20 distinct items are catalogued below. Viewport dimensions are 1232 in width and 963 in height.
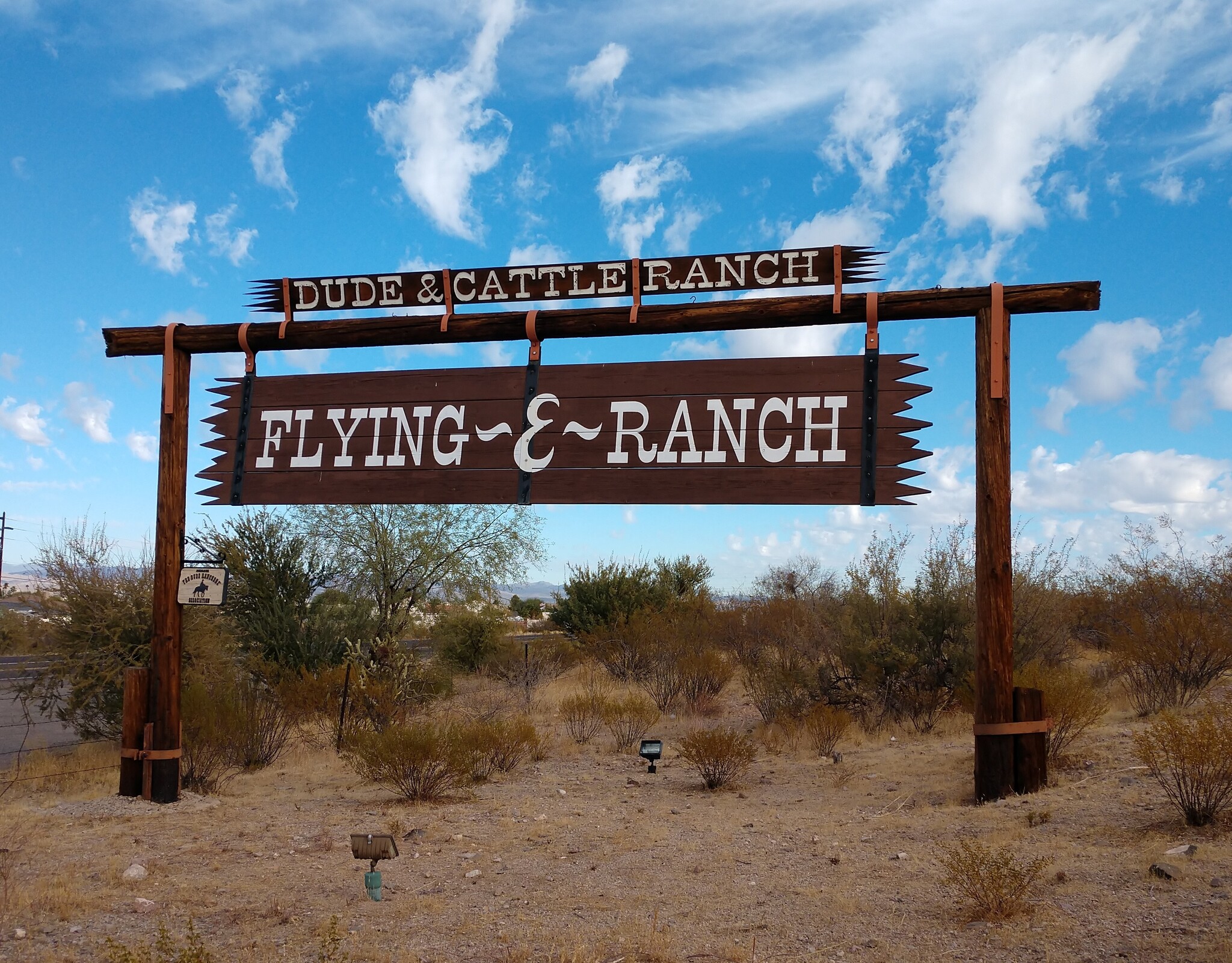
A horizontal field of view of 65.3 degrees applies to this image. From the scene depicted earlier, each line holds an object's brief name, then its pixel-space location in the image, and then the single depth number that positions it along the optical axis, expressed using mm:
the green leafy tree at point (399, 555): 19812
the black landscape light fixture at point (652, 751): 9531
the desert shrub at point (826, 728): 10680
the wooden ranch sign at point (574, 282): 7543
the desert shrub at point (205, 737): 8938
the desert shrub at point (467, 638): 21703
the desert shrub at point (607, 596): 22641
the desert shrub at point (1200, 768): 5949
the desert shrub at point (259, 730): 10117
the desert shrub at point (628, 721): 11578
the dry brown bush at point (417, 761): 8359
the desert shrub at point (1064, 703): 8281
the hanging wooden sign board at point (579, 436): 7230
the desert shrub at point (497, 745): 9103
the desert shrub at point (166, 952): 3686
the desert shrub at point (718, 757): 8906
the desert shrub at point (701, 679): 14992
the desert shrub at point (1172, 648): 11117
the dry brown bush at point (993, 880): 4801
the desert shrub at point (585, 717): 11984
